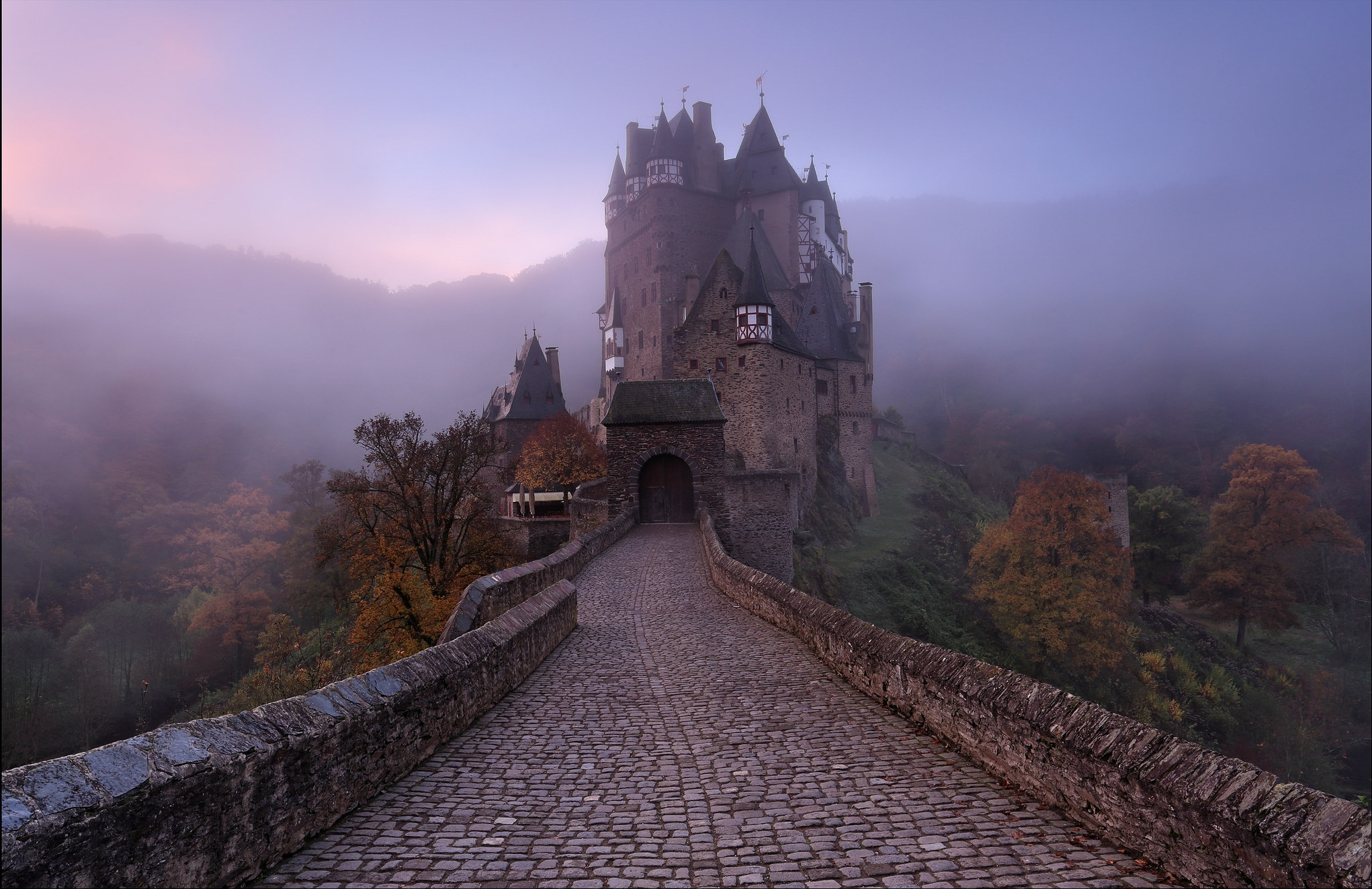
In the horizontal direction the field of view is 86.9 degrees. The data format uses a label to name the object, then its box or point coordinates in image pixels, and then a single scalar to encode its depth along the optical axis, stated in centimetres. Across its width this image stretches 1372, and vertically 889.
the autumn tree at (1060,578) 3061
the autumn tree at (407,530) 2420
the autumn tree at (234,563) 4872
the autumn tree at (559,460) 4278
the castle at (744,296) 3875
